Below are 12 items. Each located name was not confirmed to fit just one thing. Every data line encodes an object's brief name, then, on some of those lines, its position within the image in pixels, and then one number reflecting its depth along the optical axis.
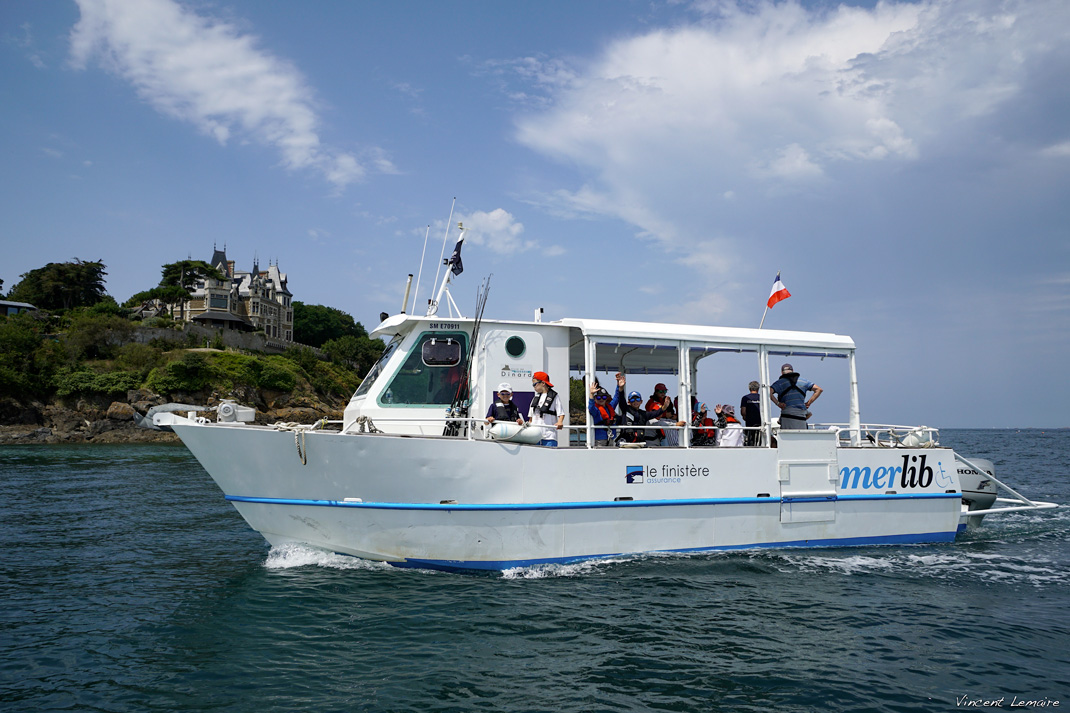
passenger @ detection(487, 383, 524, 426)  8.05
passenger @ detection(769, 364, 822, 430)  9.08
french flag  10.20
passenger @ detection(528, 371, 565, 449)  8.12
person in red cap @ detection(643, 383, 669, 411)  9.26
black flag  9.69
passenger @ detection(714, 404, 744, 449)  8.87
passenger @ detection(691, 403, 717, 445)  9.48
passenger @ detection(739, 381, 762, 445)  9.26
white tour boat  7.44
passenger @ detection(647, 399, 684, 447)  8.87
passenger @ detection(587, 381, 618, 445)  8.62
